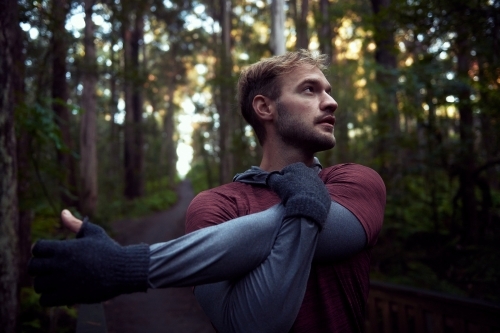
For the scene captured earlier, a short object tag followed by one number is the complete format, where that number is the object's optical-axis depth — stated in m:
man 1.28
